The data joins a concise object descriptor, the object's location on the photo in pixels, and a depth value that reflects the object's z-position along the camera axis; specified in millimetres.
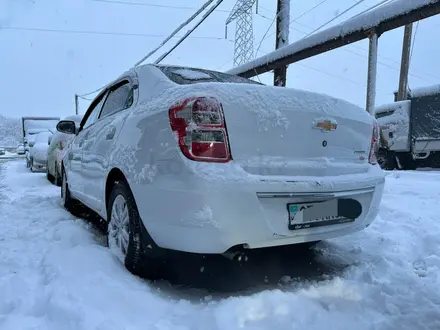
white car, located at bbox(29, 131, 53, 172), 10555
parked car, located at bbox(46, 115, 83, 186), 7445
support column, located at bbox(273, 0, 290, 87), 8383
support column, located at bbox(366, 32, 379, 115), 7113
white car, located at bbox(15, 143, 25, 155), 33516
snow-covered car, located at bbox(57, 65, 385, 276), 1838
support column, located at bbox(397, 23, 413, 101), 14695
